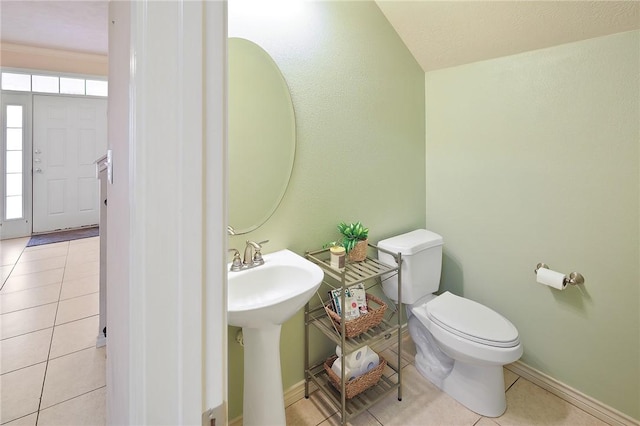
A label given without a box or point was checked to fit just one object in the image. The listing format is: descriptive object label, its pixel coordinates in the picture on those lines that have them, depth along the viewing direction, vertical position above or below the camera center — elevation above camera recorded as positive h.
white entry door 4.47 +0.81
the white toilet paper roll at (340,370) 1.68 -0.83
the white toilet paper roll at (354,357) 1.71 -0.78
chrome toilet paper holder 1.69 -0.34
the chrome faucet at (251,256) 1.46 -0.19
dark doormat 4.19 -0.30
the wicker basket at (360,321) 1.61 -0.55
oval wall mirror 1.48 +0.38
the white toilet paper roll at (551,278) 1.70 -0.35
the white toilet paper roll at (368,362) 1.75 -0.82
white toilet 1.58 -0.61
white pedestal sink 1.30 -0.46
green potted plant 1.81 -0.15
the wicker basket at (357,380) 1.66 -0.88
